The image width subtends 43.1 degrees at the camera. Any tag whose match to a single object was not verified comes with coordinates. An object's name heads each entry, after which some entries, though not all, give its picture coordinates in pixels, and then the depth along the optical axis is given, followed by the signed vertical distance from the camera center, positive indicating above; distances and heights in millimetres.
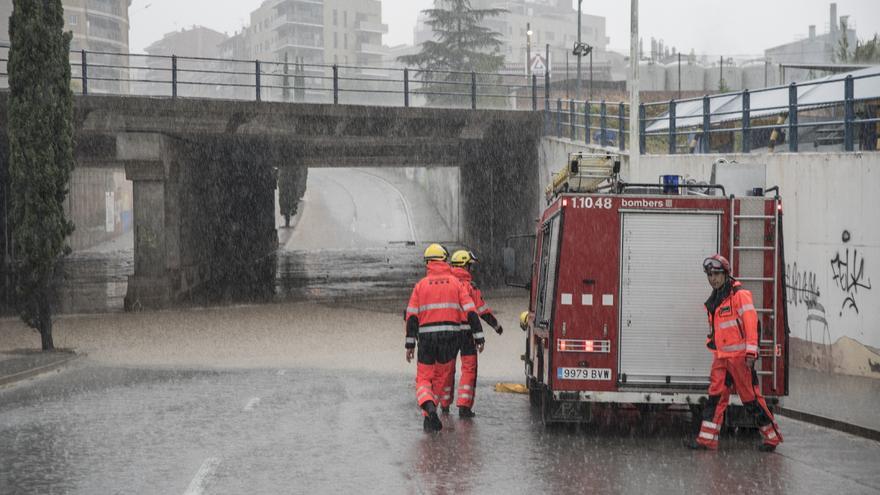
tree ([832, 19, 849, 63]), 53625 +7826
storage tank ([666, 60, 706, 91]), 88000 +10787
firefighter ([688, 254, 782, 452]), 10172 -1290
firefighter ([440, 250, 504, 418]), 12266 -1506
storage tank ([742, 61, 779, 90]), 89938 +11198
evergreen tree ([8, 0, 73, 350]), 20375 +1282
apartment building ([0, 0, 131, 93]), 122062 +21871
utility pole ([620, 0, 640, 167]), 22828 +2546
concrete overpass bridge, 31797 +2209
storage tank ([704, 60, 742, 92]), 89250 +10954
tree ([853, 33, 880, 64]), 49250 +7131
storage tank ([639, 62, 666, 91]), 87438 +10643
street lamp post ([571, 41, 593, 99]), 35009 +5287
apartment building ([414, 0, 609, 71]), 172375 +30414
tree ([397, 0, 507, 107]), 89688 +13788
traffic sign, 63062 +8570
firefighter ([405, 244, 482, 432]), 11930 -1132
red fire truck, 10906 -745
